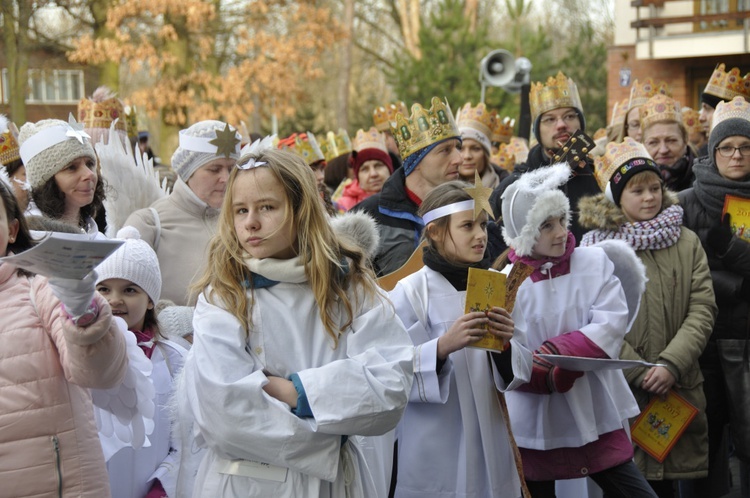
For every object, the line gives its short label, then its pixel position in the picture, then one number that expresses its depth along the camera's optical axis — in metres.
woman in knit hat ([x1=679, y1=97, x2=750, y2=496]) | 6.05
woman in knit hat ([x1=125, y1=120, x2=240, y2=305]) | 5.46
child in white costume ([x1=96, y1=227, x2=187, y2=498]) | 4.01
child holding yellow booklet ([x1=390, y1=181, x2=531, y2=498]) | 4.43
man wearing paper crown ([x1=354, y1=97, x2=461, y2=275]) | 5.72
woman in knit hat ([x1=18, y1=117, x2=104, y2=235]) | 5.15
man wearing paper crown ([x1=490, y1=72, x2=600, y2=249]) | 6.43
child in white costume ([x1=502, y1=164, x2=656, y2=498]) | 4.86
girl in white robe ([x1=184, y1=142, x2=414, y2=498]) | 3.30
